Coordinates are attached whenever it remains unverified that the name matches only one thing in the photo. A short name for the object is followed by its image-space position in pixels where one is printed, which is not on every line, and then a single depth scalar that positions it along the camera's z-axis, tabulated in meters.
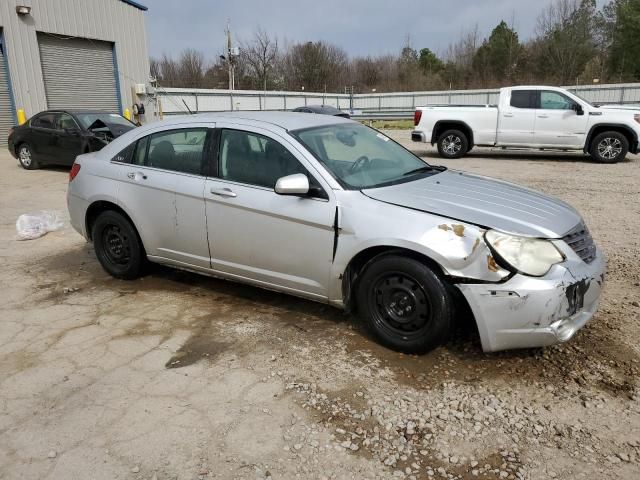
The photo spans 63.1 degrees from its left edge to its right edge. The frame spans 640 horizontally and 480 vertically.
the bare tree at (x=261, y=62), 60.75
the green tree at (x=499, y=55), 54.62
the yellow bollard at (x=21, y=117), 17.41
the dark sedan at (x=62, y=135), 11.95
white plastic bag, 6.89
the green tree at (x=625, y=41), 45.22
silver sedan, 3.15
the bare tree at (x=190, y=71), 57.12
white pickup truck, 12.66
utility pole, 49.35
